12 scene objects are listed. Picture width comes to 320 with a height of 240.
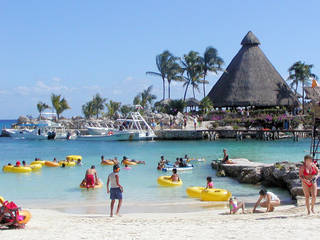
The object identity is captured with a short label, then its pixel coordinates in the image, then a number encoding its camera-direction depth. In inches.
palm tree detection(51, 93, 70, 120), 2994.6
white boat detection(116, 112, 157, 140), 2061.4
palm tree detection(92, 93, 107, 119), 3169.3
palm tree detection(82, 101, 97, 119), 3129.9
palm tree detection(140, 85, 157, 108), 2903.5
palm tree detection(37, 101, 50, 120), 3129.9
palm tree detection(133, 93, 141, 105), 2866.6
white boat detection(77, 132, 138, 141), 2089.1
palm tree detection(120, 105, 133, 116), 3019.7
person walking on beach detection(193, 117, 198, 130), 2076.3
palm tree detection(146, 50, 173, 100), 2630.4
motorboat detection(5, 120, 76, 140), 2436.0
